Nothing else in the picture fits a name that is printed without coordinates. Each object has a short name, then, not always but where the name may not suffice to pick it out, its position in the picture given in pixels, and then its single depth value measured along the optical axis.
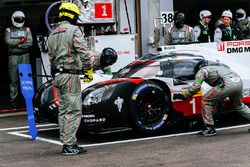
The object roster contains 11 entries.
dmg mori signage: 10.77
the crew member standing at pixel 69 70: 8.29
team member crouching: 9.33
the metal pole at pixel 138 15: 15.28
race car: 9.02
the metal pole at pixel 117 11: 13.17
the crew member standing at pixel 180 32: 13.32
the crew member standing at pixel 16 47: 13.30
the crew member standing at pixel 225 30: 13.23
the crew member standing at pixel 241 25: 15.19
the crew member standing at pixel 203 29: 14.02
